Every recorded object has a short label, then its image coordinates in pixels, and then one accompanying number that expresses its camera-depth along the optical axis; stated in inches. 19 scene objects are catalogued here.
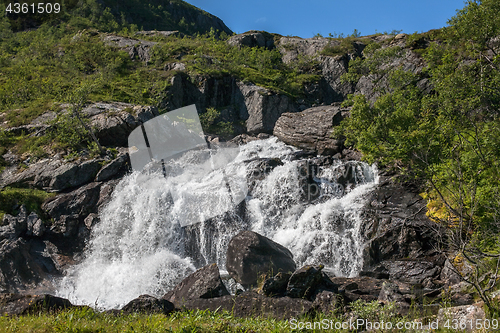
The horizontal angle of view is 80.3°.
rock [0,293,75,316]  330.6
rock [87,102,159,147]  1120.8
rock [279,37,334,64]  2374.5
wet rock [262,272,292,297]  367.2
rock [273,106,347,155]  1188.5
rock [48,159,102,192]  917.2
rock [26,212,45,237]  780.0
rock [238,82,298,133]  1614.2
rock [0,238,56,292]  628.1
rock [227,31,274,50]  2459.4
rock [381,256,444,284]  534.6
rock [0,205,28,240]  720.0
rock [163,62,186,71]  1822.1
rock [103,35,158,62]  2036.2
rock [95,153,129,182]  949.2
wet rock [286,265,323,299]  356.5
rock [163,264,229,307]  403.5
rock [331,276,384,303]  377.7
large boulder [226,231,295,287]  470.0
